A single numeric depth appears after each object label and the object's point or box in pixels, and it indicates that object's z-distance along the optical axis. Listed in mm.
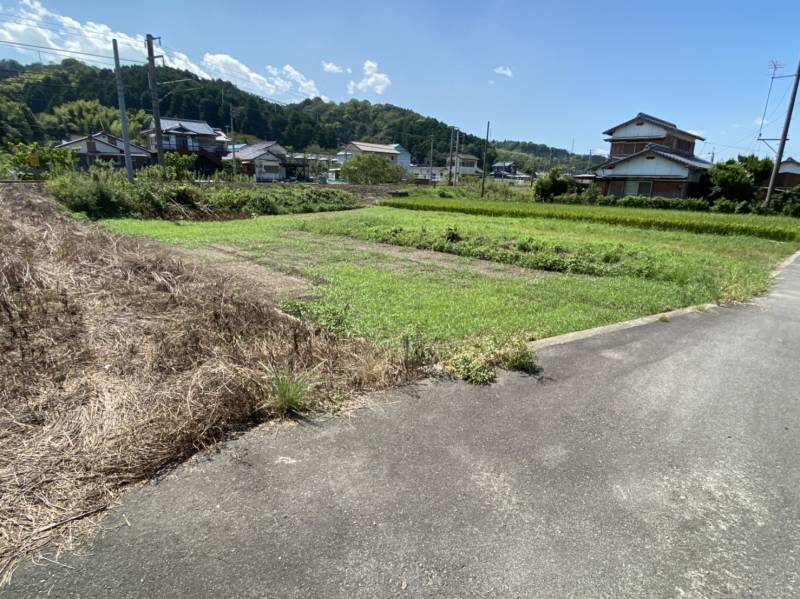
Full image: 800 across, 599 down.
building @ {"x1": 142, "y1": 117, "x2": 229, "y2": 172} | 48594
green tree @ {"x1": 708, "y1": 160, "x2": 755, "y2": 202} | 29875
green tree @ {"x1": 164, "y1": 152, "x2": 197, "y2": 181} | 29625
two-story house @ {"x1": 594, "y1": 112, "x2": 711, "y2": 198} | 34188
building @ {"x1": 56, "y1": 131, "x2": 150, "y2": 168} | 44969
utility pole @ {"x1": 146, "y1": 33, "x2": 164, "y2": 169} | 19422
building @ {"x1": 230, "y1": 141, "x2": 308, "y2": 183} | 53184
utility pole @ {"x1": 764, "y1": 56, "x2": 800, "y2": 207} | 23892
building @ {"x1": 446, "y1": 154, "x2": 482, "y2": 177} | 84706
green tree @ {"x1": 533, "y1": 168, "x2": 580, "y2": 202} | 36656
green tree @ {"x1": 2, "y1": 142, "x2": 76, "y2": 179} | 26455
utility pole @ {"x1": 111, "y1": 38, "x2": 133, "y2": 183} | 18219
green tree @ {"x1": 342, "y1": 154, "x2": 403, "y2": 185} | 49281
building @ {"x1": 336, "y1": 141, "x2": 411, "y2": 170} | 71338
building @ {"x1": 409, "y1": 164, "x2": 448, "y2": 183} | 77081
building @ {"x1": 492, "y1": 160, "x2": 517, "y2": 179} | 93100
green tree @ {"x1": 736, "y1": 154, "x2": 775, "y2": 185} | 32406
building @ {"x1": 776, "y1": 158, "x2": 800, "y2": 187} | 34906
